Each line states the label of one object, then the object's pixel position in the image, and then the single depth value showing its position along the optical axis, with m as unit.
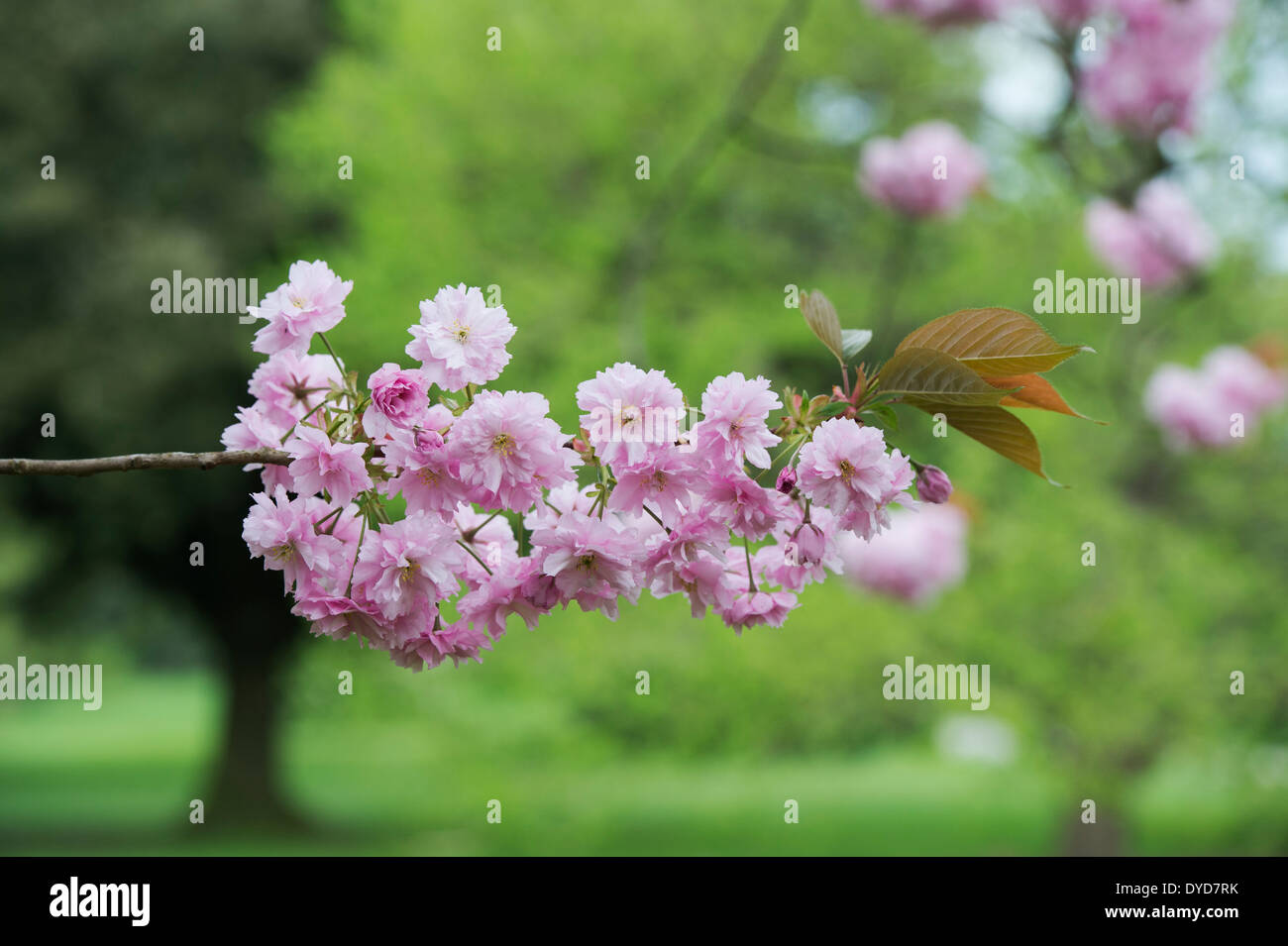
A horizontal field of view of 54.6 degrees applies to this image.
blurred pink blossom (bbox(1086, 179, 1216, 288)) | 5.84
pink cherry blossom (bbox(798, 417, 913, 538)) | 1.25
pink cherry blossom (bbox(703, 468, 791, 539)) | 1.26
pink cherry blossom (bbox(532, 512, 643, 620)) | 1.27
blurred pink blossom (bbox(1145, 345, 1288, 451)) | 6.06
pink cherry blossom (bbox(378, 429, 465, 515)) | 1.24
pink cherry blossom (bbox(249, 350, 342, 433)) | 1.46
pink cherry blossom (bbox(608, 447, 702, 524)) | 1.24
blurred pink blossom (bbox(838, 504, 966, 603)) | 5.67
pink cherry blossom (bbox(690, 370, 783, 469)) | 1.22
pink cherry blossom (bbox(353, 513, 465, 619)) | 1.28
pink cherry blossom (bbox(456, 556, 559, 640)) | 1.34
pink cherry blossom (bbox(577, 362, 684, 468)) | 1.23
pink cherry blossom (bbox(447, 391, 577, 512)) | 1.21
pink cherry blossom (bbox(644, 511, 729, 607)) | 1.29
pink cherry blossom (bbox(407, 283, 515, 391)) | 1.27
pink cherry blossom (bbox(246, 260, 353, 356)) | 1.36
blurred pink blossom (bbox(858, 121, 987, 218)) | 5.75
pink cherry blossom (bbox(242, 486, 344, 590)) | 1.30
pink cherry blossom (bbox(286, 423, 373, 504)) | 1.25
